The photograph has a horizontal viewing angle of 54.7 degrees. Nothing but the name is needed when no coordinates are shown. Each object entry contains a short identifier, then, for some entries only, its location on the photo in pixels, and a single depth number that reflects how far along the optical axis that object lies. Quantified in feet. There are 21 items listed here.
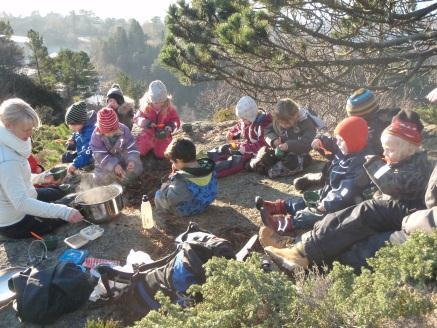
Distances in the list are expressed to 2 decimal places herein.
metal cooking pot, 12.89
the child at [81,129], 18.02
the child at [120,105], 19.71
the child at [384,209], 9.37
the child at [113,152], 15.69
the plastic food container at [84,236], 12.18
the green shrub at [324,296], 5.91
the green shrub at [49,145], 23.16
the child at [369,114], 12.74
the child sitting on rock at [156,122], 18.49
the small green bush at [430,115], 20.15
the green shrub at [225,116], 29.12
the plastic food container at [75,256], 11.00
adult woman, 11.37
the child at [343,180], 11.30
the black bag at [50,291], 9.05
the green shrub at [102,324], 8.30
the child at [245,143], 16.81
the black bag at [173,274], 8.31
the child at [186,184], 12.89
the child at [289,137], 15.27
